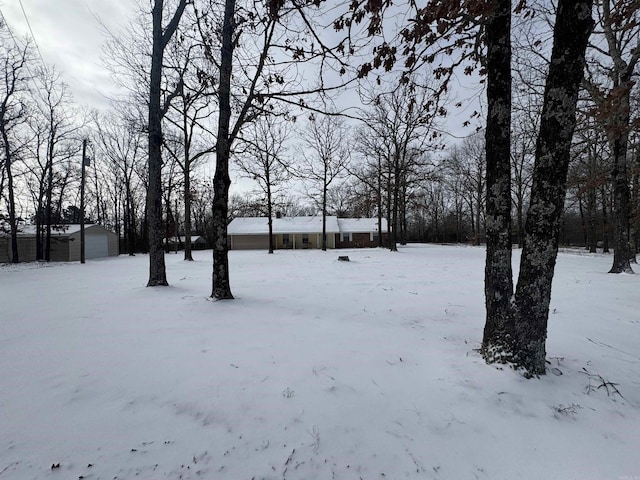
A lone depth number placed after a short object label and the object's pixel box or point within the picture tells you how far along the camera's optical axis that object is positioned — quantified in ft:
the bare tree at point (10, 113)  52.65
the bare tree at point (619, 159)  26.89
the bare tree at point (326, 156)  75.87
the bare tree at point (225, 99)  17.19
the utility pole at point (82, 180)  54.69
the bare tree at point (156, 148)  22.07
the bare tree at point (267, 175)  64.10
